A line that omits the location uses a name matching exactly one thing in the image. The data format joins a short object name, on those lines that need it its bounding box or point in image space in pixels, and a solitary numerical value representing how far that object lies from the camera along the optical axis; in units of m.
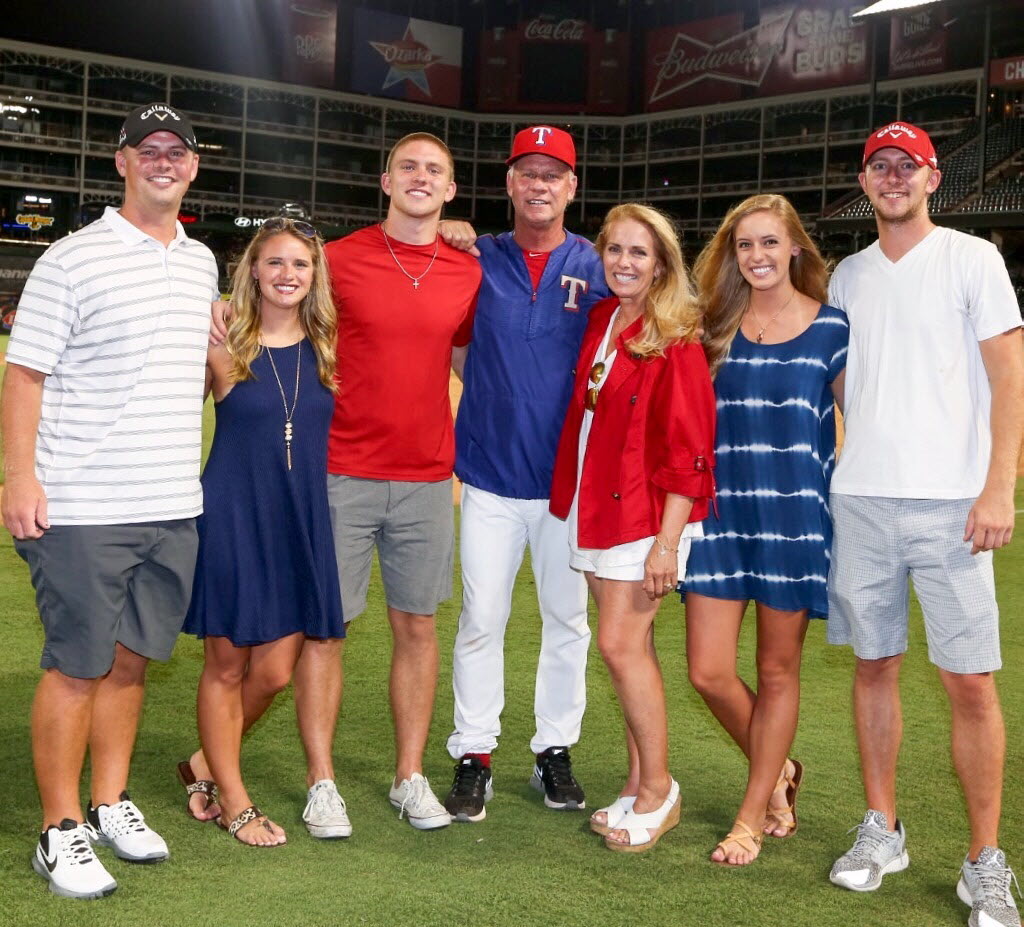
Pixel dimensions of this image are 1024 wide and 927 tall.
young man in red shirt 4.50
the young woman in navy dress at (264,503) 4.22
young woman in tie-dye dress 4.07
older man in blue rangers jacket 4.70
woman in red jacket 4.09
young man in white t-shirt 3.82
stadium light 25.42
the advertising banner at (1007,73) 34.12
